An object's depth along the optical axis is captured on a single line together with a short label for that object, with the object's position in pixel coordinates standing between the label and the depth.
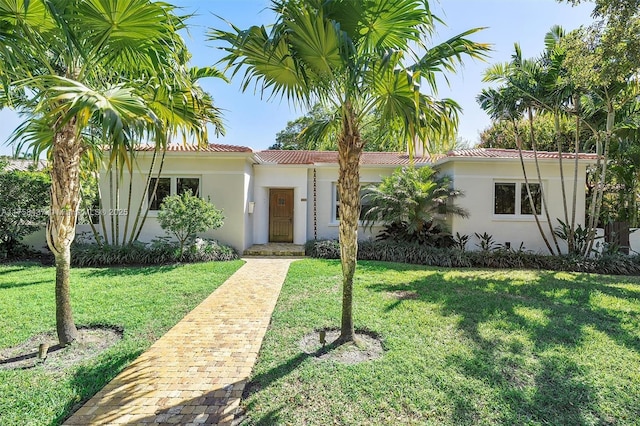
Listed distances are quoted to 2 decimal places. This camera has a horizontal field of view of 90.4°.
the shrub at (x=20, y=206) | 11.52
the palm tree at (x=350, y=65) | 4.02
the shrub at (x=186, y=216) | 10.72
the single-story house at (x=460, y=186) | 12.98
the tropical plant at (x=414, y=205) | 12.27
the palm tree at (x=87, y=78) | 3.79
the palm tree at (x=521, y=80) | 11.09
